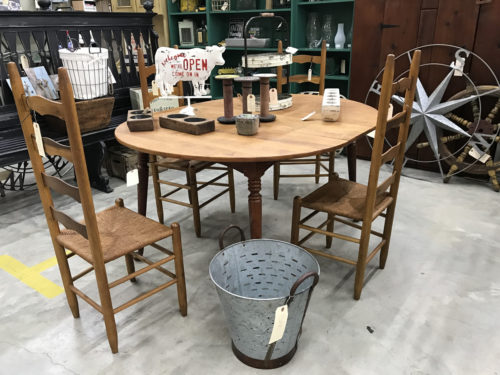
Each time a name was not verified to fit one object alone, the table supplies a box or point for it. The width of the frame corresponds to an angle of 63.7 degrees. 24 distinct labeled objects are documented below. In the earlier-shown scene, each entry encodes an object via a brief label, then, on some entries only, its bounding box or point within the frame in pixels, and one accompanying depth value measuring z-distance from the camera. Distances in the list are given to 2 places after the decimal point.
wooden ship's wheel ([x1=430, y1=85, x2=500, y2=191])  3.23
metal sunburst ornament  3.23
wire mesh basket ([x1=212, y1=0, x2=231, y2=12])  4.68
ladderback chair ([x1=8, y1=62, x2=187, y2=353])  1.36
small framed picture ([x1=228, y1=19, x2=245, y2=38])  4.91
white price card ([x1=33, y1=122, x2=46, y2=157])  1.52
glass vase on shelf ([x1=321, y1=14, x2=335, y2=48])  4.31
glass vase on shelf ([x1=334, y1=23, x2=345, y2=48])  4.03
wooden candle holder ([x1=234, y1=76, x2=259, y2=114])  2.10
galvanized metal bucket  1.46
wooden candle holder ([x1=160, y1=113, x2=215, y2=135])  1.97
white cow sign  2.20
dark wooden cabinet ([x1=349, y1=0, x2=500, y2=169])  3.15
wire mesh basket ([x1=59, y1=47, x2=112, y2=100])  3.07
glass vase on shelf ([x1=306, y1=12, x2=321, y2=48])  4.34
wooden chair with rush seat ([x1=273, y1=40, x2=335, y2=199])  3.04
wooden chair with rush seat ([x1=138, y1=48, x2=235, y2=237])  2.52
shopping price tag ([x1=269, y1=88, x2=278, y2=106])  2.44
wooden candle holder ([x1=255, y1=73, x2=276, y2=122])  2.09
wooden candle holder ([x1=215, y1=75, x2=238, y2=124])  2.09
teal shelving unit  4.14
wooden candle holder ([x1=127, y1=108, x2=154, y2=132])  2.05
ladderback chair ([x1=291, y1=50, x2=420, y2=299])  1.68
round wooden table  1.67
